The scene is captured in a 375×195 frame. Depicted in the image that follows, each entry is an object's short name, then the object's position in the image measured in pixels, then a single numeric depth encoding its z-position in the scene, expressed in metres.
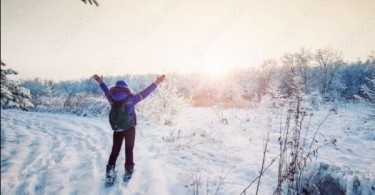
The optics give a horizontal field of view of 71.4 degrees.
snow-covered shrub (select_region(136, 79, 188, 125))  12.39
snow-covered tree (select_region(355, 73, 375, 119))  9.48
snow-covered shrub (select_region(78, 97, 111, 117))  14.99
